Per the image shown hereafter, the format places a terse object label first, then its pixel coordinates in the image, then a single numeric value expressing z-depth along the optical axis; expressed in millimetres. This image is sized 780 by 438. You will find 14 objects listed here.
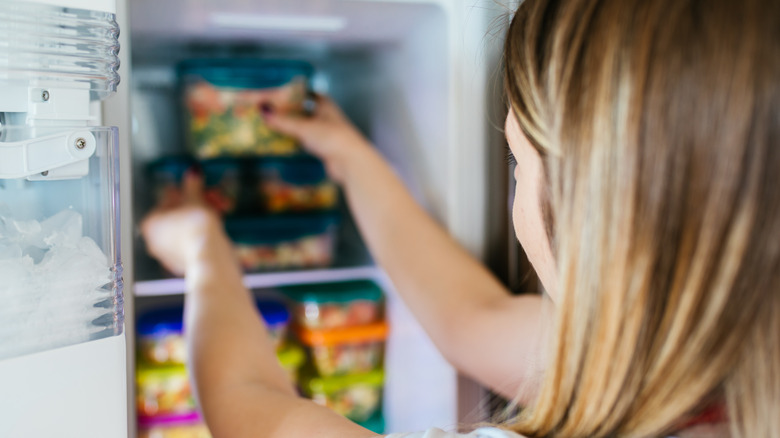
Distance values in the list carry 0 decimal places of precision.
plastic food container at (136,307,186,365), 1346
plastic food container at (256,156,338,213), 1435
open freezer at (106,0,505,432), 1139
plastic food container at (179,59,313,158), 1313
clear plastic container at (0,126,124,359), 579
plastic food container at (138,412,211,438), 1322
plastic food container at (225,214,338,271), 1420
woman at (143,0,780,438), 471
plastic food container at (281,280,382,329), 1428
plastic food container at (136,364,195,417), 1320
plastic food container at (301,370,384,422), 1433
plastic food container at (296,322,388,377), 1425
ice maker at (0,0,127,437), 572
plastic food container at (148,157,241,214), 1354
